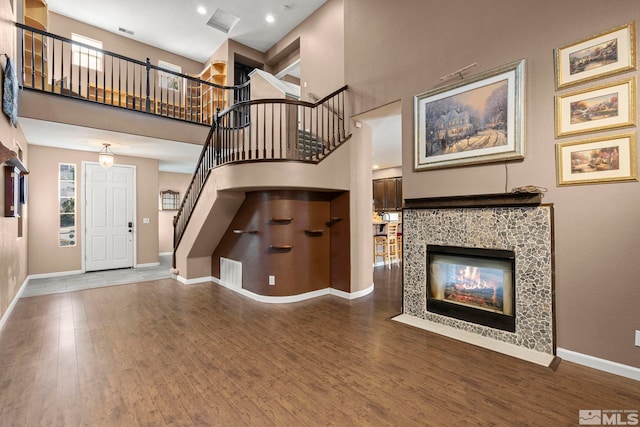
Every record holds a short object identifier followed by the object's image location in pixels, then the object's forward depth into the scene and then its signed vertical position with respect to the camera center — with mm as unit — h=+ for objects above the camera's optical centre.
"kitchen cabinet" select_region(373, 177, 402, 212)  10047 +673
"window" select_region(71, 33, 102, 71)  6637 +3861
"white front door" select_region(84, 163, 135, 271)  6738 -48
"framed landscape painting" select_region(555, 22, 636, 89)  2373 +1350
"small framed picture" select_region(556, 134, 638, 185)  2371 +447
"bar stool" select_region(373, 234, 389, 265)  7547 -939
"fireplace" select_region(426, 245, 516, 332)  2998 -825
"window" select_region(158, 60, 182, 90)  7812 +3808
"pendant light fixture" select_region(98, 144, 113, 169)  5715 +1113
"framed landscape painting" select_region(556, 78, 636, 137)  2379 +899
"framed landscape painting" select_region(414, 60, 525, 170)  2926 +1038
